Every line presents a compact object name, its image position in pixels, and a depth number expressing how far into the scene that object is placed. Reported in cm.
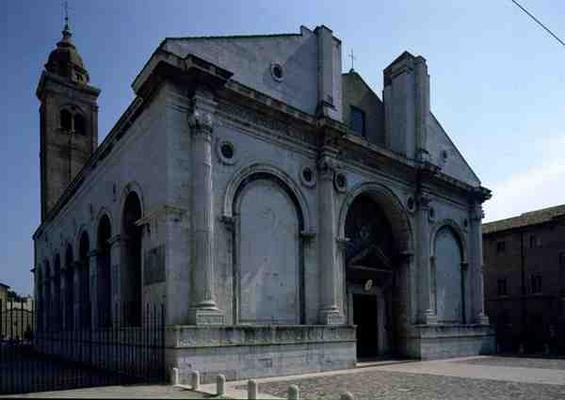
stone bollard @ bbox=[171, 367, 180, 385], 1238
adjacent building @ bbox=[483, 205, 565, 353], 3175
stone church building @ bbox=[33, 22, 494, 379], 1427
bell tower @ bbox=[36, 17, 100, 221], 3400
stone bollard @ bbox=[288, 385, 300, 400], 935
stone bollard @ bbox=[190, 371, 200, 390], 1161
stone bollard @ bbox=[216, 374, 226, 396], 1101
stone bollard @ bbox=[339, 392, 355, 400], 841
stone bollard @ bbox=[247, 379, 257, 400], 1005
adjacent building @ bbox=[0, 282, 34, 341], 3019
